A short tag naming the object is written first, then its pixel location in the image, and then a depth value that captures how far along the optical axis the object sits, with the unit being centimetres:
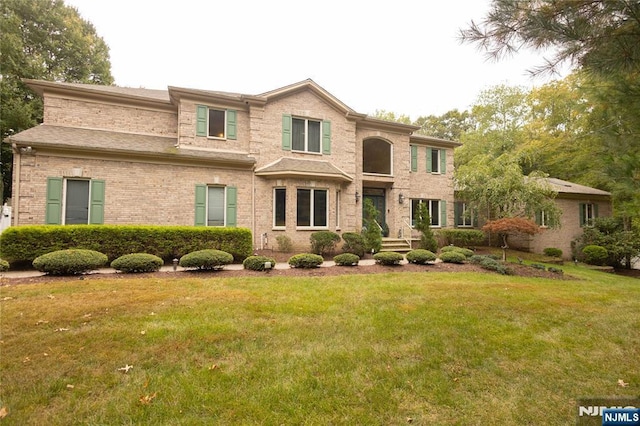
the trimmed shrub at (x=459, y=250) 1228
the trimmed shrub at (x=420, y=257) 1099
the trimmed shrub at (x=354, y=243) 1283
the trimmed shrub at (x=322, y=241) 1255
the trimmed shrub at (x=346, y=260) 1010
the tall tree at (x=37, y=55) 1686
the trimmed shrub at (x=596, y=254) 1591
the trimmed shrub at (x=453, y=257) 1141
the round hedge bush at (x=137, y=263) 806
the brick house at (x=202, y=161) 1057
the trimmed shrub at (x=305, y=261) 948
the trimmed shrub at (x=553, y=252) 1684
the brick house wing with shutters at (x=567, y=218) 1773
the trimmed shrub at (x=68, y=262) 739
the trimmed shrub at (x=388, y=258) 1045
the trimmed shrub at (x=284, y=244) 1265
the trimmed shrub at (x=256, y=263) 893
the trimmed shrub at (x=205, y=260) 853
